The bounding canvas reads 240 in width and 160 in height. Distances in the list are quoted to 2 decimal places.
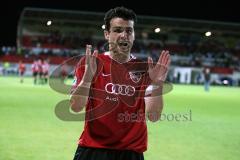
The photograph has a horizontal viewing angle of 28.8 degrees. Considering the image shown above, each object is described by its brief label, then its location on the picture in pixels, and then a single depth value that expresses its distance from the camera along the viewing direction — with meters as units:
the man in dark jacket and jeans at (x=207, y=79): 38.91
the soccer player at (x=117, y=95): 3.81
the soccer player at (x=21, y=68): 40.91
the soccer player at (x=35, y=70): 36.19
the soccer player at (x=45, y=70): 36.59
